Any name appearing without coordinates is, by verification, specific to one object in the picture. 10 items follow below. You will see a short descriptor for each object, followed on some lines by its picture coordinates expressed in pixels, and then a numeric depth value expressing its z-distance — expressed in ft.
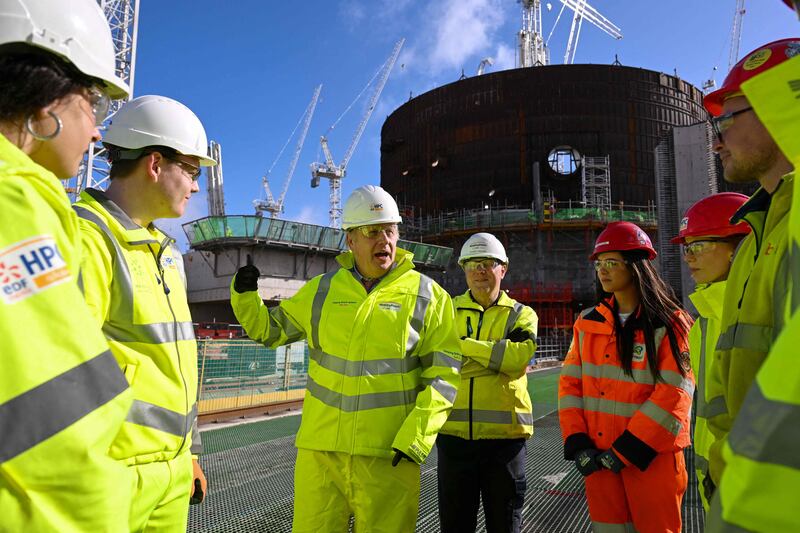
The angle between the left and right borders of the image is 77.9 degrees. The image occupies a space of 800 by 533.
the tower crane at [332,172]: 279.49
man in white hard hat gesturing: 7.84
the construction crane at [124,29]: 90.22
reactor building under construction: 122.52
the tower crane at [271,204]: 281.82
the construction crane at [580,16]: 248.93
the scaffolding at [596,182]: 128.06
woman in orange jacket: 8.29
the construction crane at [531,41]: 198.18
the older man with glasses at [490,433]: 10.52
